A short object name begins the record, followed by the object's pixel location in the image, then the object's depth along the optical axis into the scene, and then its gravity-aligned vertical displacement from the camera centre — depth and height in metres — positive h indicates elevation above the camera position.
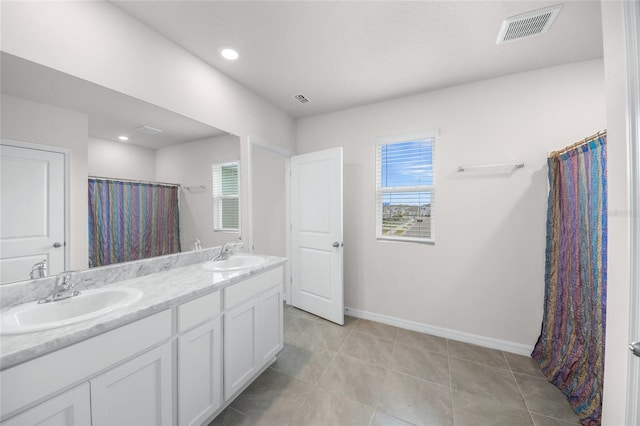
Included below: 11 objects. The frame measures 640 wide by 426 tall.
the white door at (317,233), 2.72 -0.25
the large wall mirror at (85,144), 1.11 +0.43
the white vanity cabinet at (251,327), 1.54 -0.83
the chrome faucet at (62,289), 1.16 -0.37
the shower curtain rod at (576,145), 1.44 +0.46
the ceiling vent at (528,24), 1.51 +1.26
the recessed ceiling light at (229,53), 1.86 +1.28
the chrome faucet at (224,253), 2.13 -0.36
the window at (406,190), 2.60 +0.25
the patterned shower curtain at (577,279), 1.45 -0.48
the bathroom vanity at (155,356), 0.80 -0.63
